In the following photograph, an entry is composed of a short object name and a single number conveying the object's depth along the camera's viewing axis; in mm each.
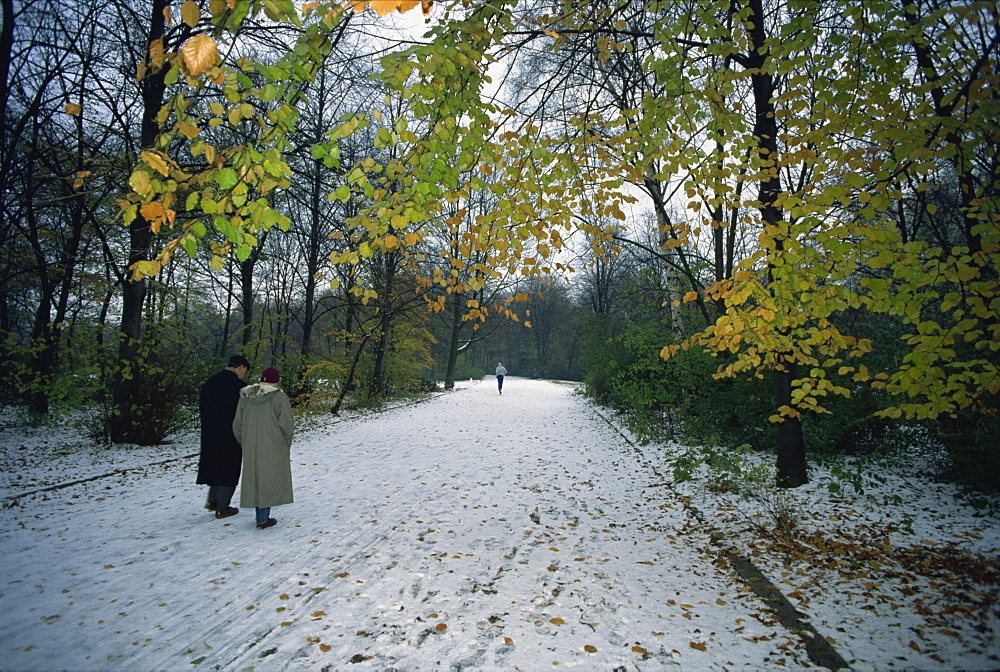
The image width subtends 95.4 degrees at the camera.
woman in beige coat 4699
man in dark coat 4984
